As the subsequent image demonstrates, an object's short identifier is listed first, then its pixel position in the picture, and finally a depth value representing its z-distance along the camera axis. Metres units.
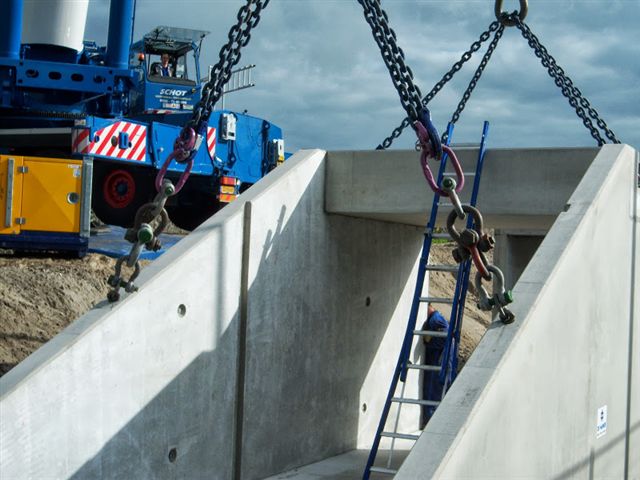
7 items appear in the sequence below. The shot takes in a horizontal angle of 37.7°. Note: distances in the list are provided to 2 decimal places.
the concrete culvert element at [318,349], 5.16
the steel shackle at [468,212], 5.51
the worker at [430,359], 10.26
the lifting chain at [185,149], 5.67
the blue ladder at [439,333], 7.23
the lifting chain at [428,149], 5.53
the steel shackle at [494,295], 5.25
